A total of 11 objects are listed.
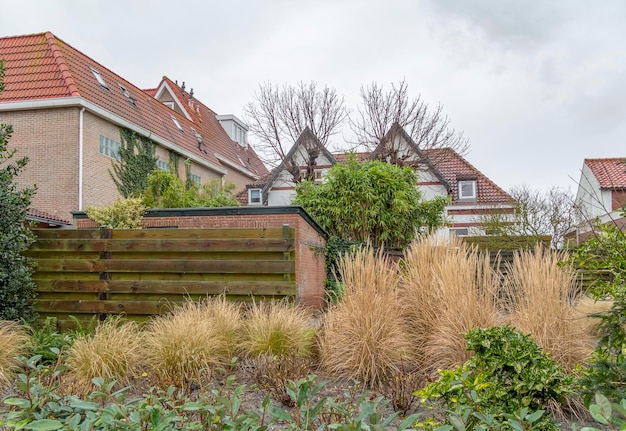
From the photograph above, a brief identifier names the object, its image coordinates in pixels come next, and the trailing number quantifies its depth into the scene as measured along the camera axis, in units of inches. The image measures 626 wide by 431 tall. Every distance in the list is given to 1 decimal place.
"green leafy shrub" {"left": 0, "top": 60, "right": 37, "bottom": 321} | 212.5
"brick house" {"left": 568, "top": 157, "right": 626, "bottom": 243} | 845.8
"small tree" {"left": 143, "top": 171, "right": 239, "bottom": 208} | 447.5
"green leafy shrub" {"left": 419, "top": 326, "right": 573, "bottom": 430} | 104.6
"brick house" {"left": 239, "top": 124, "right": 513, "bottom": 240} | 842.2
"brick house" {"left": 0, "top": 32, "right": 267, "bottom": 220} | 539.2
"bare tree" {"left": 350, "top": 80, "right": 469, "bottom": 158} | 849.5
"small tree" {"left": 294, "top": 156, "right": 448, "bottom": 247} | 435.2
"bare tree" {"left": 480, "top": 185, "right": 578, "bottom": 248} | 538.3
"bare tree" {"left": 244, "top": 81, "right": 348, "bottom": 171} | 904.9
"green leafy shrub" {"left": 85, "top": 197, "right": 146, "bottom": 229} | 325.1
